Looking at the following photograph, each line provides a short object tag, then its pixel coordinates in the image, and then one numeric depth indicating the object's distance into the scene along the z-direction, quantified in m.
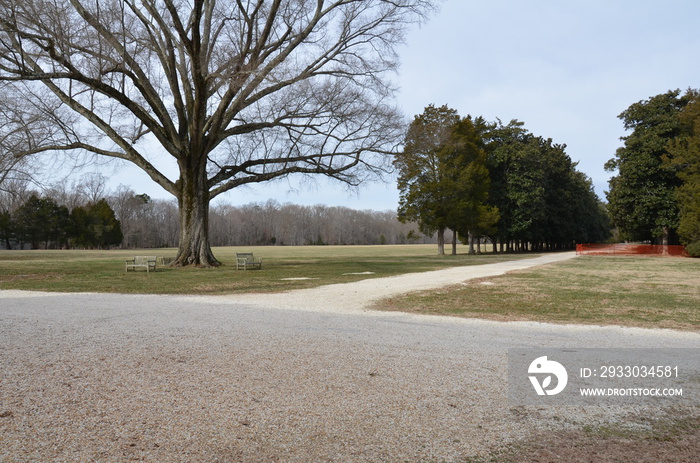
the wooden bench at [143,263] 21.84
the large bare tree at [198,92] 17.97
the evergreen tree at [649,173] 40.16
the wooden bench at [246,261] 23.20
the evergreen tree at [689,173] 34.69
